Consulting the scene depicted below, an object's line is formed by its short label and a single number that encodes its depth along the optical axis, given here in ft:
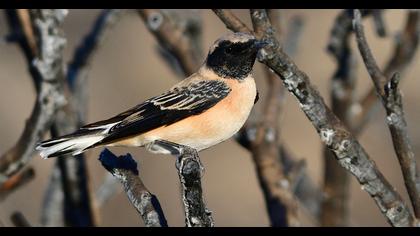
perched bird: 27.78
